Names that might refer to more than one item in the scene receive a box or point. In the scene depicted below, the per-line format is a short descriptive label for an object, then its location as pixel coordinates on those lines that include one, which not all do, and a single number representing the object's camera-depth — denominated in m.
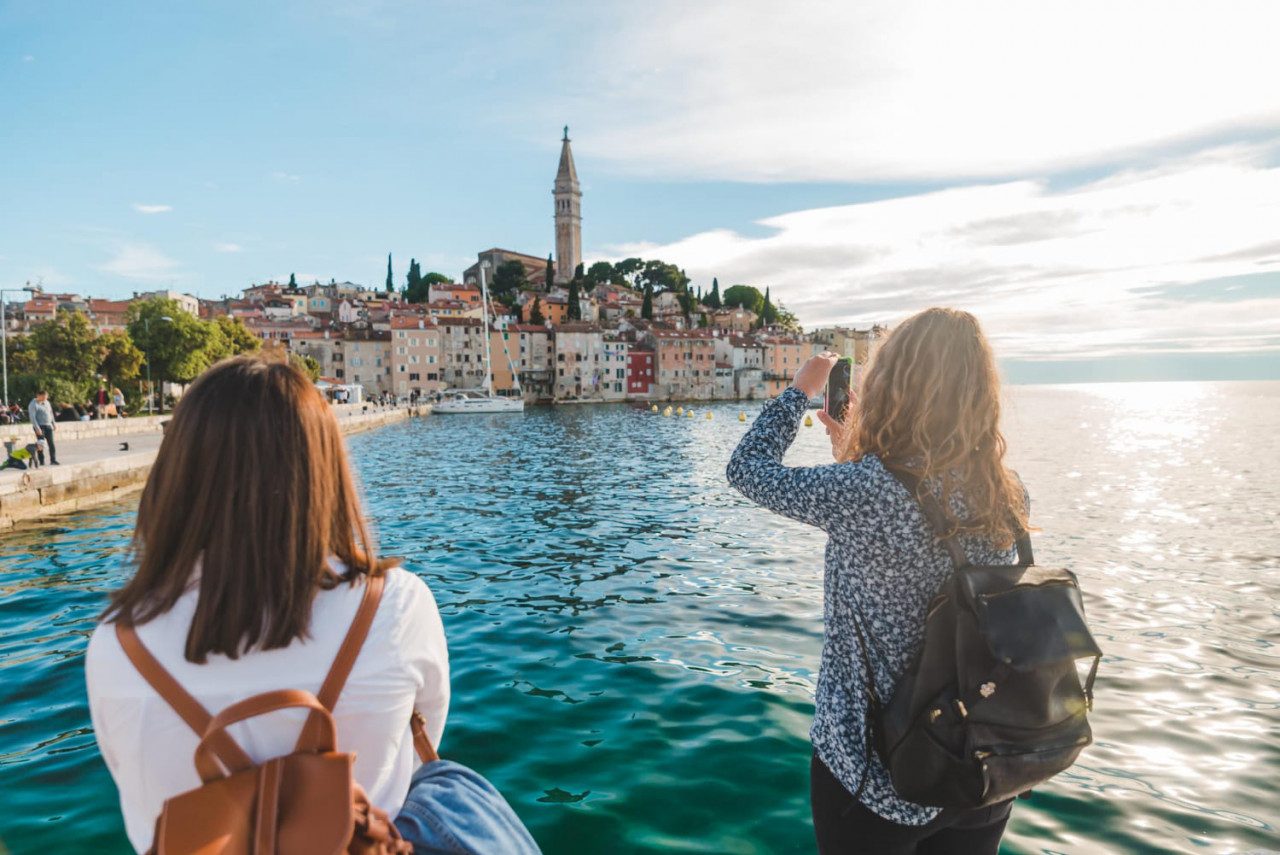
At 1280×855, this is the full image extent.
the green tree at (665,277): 141.38
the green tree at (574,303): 112.12
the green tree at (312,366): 69.29
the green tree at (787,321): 148.82
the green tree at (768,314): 141.88
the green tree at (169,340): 48.72
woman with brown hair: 1.29
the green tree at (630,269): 144.25
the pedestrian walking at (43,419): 17.03
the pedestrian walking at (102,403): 32.03
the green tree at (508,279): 127.69
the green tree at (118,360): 42.00
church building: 138.38
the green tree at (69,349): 39.53
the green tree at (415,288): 125.19
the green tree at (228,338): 52.00
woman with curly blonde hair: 1.96
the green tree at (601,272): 145.75
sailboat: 69.44
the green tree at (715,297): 142.00
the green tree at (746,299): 148.25
